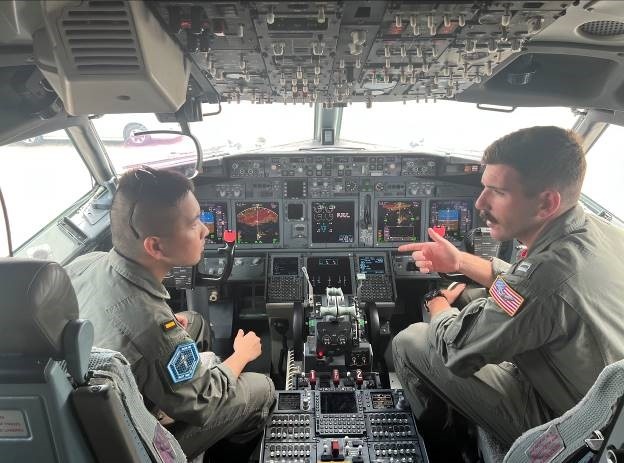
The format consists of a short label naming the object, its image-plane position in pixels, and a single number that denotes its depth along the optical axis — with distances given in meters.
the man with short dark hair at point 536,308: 1.58
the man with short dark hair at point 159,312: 1.57
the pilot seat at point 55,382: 0.94
